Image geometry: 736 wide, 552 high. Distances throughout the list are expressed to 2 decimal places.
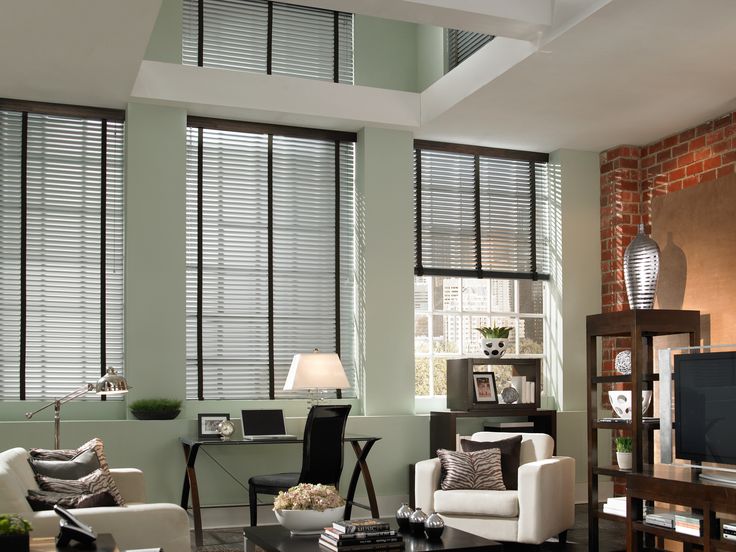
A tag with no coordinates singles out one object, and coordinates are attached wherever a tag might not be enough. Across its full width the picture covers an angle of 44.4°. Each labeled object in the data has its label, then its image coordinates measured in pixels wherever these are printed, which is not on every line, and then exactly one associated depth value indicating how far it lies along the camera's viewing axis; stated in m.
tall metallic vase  6.54
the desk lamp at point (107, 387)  5.76
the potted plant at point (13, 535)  3.36
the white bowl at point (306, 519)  4.61
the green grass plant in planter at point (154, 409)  6.80
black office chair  6.17
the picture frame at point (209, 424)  6.74
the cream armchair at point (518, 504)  5.77
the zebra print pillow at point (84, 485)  4.61
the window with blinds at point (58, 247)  6.89
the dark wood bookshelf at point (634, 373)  5.87
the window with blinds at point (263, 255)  7.39
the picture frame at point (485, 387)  7.68
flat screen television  5.00
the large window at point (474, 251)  8.16
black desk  6.34
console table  4.74
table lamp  6.74
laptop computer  6.83
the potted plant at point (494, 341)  7.70
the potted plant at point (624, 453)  6.01
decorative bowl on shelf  6.27
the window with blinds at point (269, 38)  7.51
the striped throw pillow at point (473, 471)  6.16
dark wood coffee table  4.34
